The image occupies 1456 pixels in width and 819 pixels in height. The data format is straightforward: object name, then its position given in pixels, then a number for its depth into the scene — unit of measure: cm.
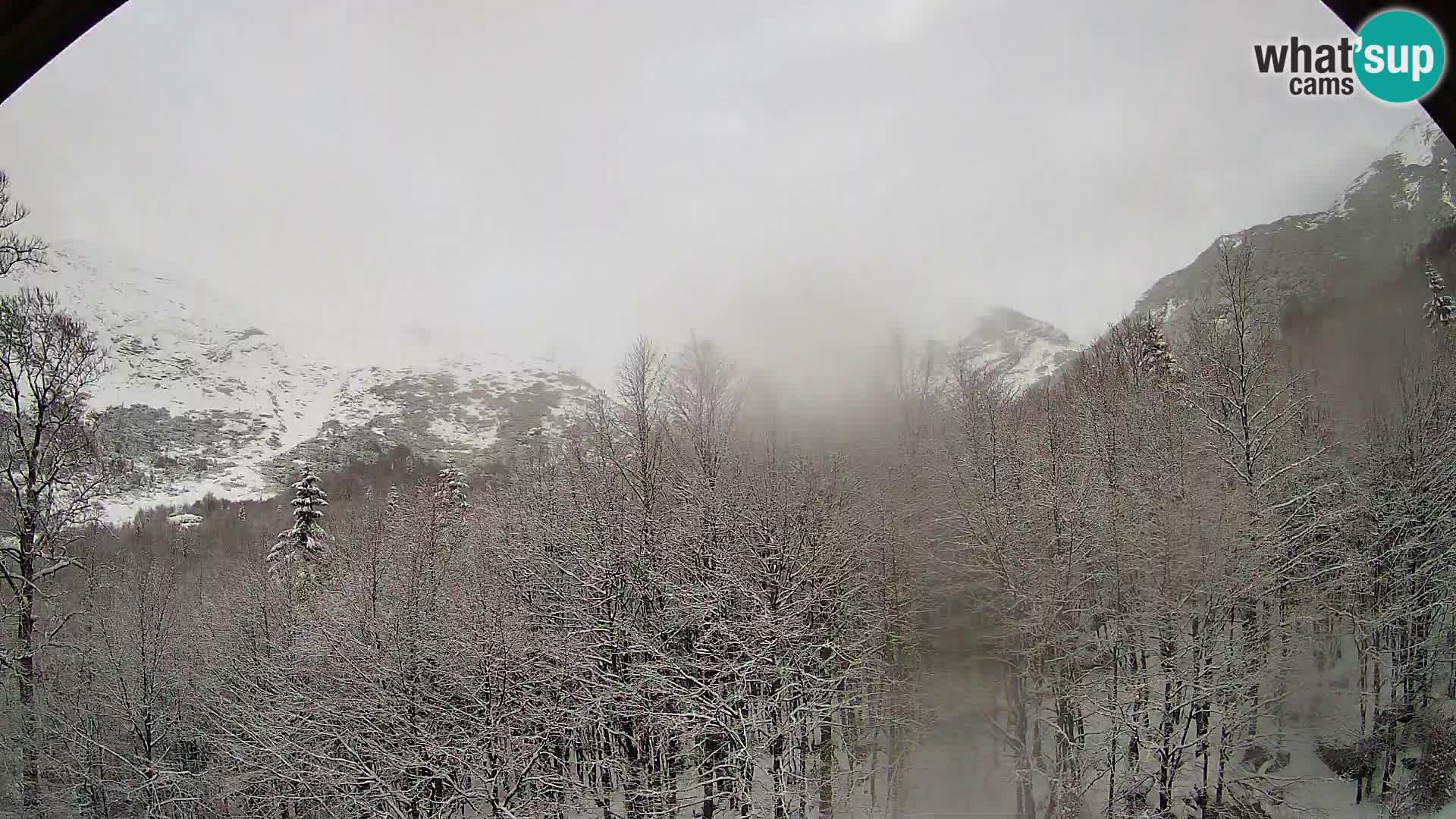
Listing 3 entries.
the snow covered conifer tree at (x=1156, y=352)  2714
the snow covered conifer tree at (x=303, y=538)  2725
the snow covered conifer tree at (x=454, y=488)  3603
